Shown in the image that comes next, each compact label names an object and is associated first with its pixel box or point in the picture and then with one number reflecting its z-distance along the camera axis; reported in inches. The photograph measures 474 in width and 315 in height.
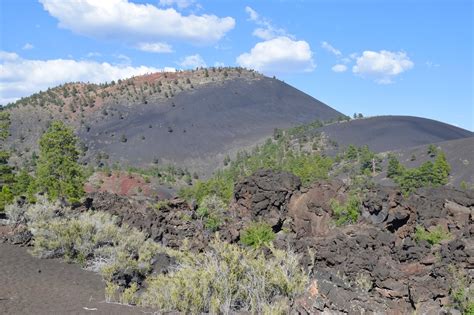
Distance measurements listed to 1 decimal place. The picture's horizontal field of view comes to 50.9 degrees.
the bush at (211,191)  1525.6
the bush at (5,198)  1100.5
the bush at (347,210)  952.9
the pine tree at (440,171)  1646.2
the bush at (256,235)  939.3
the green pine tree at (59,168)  1242.0
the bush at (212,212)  1115.0
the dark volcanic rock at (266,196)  1058.7
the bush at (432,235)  869.8
